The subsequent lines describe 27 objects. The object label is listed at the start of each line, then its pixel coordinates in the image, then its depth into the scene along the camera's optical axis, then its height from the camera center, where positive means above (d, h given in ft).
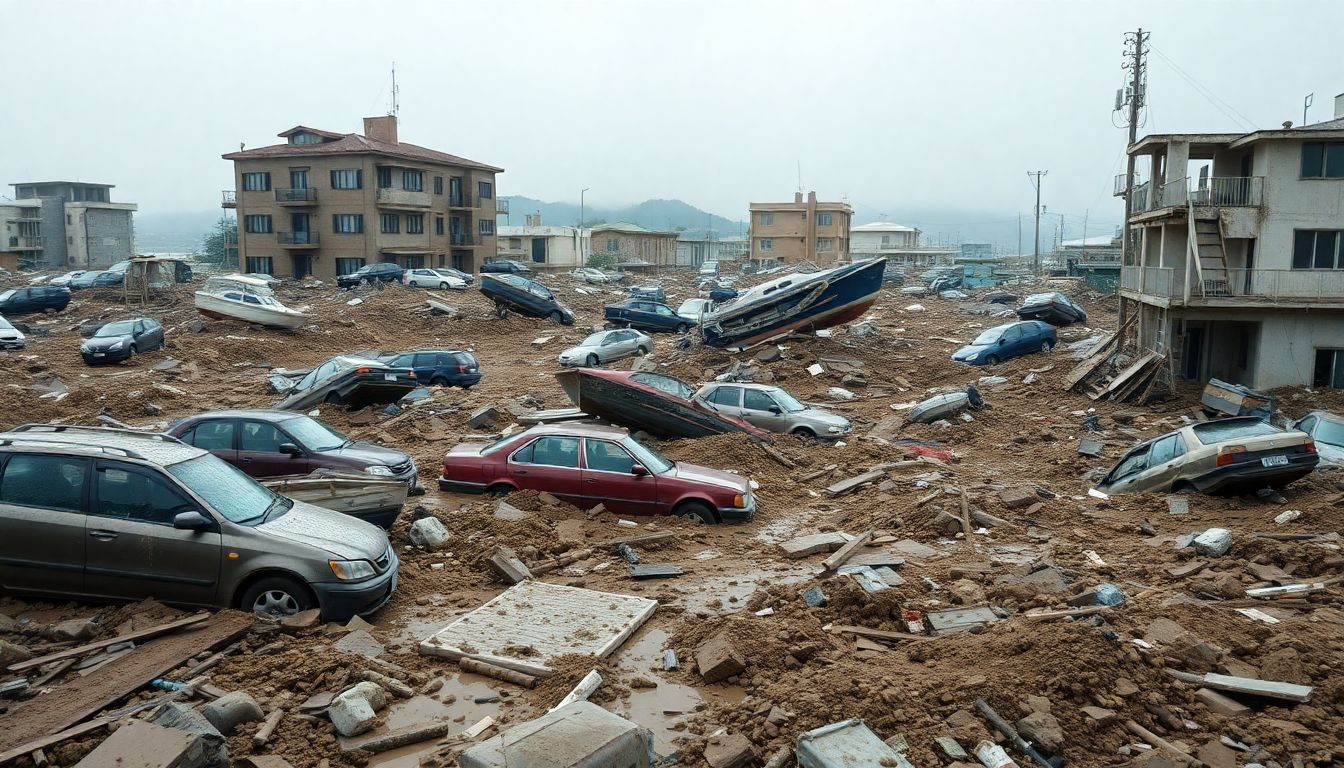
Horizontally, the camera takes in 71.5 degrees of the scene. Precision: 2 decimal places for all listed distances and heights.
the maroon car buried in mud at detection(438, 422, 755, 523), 39.68 -8.63
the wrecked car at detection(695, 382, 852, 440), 60.44 -8.67
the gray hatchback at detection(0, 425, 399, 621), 25.98 -7.55
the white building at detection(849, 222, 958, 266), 400.47 +15.01
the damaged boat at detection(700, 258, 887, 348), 97.96 -2.92
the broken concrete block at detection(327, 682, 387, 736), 20.62 -9.74
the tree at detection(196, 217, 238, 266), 310.45 +10.38
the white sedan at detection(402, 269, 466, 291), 162.40 -0.87
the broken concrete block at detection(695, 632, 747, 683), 23.52 -9.72
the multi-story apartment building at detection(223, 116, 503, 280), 194.49 +14.88
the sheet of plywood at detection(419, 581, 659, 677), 25.12 -10.07
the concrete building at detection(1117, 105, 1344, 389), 79.36 +2.48
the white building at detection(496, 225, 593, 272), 277.44 +9.14
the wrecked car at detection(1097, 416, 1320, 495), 40.70 -7.96
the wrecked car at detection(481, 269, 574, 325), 129.18 -3.11
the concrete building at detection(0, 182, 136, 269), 276.62 +13.60
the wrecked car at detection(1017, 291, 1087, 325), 124.47 -3.94
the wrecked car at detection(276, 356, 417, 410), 65.82 -7.91
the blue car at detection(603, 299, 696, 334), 126.62 -5.55
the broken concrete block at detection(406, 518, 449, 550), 35.19 -9.77
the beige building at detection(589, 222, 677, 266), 314.76 +11.19
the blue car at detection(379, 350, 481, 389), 83.25 -8.27
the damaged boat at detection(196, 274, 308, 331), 113.19 -4.11
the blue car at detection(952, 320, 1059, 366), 98.53 -6.78
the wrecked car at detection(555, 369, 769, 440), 52.21 -7.23
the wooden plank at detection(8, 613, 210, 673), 22.72 -9.46
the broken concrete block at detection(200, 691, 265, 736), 19.94 -9.44
